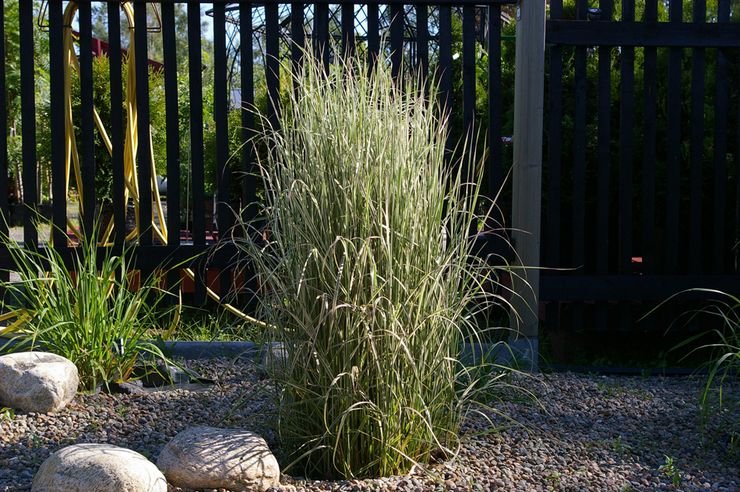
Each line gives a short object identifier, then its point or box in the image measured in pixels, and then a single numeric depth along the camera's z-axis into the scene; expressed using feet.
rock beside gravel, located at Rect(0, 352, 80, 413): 10.10
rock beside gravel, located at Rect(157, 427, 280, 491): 7.95
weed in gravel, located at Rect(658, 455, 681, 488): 8.64
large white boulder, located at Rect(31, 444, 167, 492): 7.44
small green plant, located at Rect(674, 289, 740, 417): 12.63
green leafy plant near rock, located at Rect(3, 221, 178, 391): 11.17
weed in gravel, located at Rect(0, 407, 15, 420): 9.88
